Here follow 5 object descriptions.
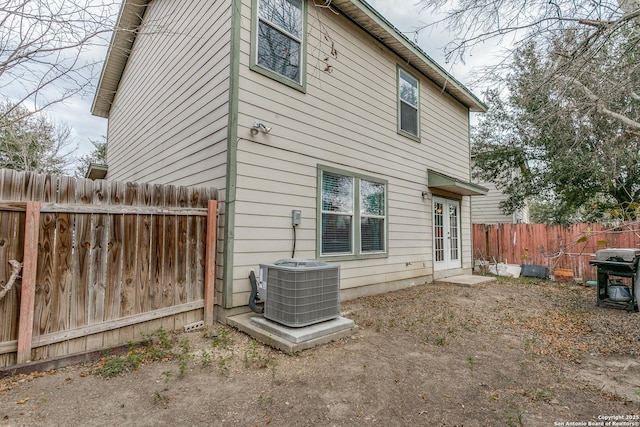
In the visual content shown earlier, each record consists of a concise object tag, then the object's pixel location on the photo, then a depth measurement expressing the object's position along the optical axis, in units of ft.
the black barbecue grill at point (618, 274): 17.39
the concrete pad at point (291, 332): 11.21
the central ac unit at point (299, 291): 11.78
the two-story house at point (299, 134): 14.48
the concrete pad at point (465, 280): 25.67
